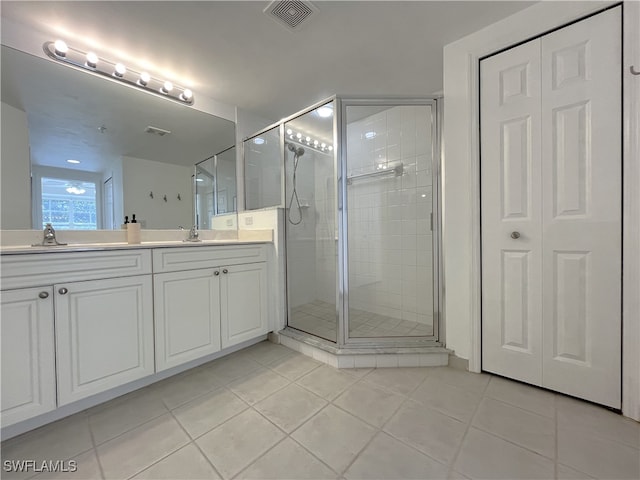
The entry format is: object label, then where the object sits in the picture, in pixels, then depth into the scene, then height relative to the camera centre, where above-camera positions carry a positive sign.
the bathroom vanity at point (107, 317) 1.14 -0.44
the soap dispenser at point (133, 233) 1.79 +0.02
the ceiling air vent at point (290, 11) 1.43 +1.27
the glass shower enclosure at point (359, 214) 1.92 +0.19
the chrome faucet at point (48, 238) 1.50 +0.00
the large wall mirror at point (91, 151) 1.51 +0.60
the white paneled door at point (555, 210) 1.31 +0.13
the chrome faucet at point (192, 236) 2.18 +0.00
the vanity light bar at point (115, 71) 1.62 +1.17
